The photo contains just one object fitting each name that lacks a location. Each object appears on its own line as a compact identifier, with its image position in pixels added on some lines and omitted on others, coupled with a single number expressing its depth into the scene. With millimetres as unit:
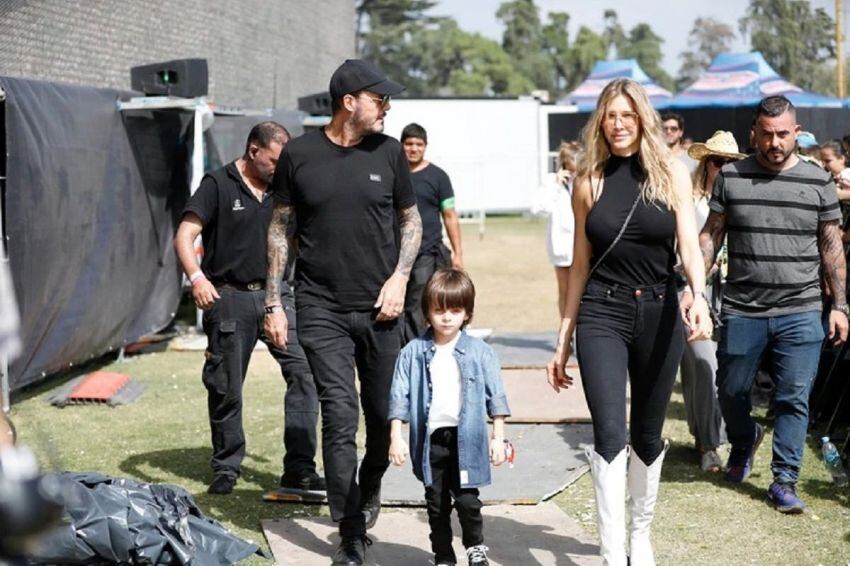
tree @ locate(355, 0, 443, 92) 86125
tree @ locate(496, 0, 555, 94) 110125
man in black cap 5797
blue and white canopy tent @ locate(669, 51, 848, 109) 30922
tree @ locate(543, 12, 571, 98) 108875
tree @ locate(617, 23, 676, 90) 115625
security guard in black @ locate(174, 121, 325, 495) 7238
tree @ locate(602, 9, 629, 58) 119875
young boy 5461
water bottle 6988
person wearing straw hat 7555
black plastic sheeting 5152
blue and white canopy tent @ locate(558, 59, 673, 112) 33562
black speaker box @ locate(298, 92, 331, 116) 18391
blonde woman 5328
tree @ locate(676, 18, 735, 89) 90188
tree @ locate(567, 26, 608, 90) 106375
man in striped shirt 6684
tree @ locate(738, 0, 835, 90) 35938
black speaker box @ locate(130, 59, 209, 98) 12562
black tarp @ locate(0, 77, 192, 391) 9688
